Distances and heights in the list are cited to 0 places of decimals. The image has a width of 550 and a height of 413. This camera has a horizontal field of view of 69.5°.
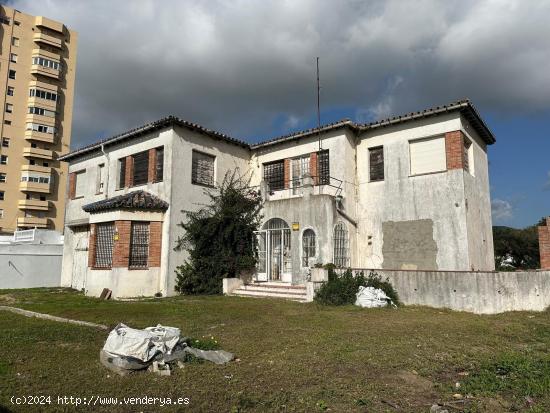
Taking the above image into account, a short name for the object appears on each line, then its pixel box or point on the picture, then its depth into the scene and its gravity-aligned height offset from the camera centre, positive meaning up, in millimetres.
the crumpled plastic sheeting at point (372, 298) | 12125 -1095
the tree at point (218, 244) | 16578 +748
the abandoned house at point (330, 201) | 15227 +2502
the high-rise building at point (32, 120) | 49031 +17796
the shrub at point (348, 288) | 12641 -831
